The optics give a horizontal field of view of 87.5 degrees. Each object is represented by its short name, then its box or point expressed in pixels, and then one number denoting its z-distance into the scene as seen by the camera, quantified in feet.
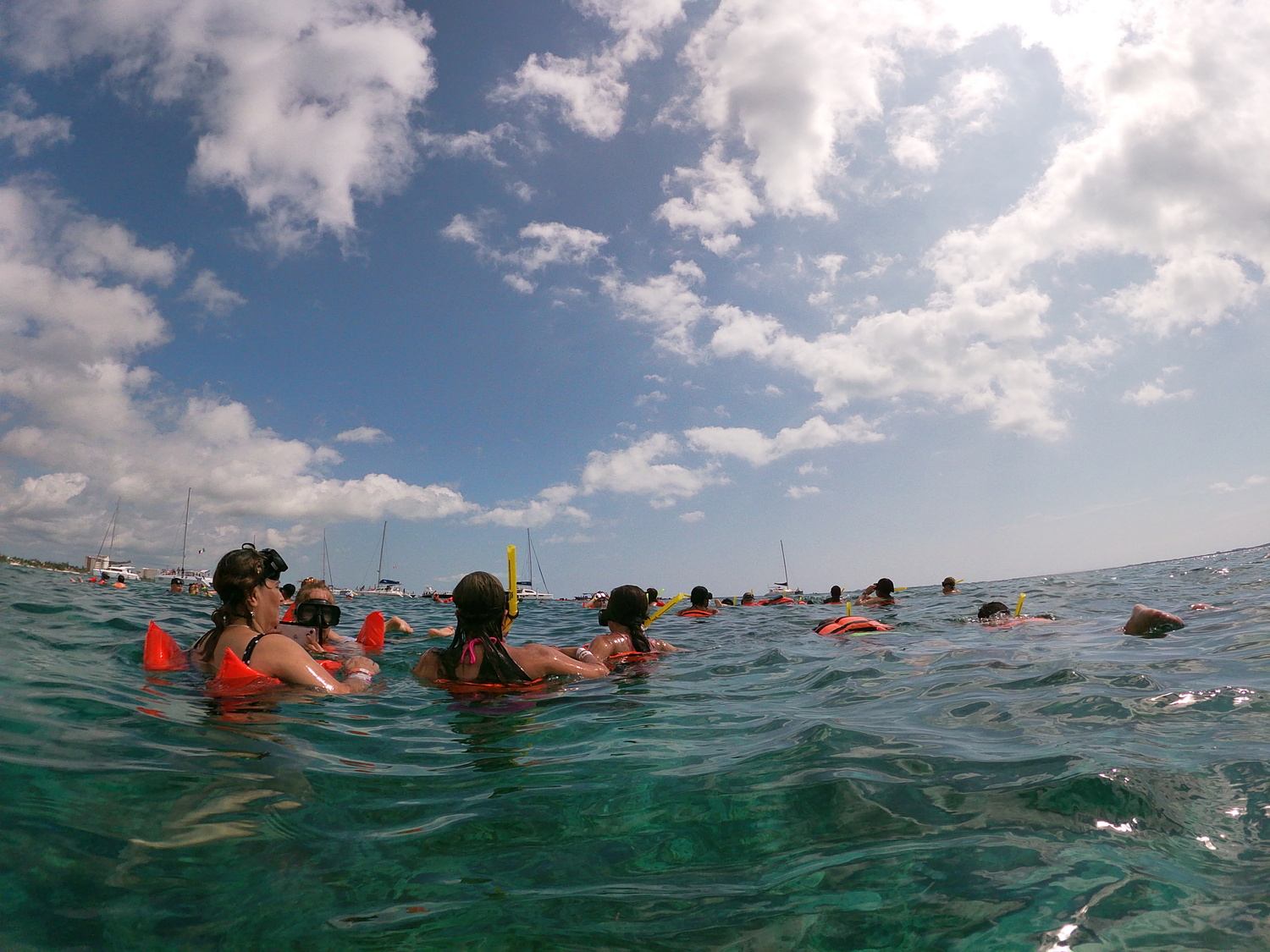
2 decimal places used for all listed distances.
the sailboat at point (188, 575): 252.07
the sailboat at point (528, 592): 252.42
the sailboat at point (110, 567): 221.29
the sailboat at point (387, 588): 317.01
